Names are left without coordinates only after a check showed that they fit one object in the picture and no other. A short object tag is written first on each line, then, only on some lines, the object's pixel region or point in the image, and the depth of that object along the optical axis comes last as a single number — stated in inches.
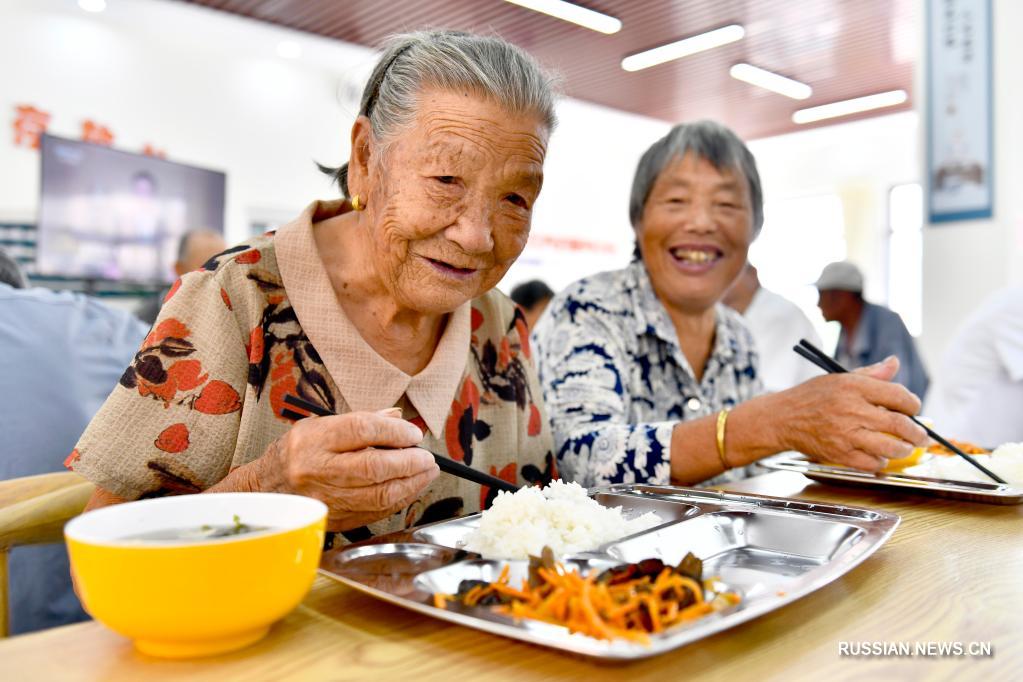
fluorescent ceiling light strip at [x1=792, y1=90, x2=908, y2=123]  363.6
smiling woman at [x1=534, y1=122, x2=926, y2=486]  65.9
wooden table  26.4
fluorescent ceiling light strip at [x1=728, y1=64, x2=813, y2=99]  326.3
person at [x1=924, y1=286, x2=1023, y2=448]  115.0
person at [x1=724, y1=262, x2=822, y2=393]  156.7
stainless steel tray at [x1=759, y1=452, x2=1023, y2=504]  54.4
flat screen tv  240.2
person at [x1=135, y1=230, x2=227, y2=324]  211.8
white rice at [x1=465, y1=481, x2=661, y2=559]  36.3
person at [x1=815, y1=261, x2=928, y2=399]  226.8
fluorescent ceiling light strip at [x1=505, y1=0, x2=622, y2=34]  258.7
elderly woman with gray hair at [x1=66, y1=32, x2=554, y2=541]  44.9
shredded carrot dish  27.3
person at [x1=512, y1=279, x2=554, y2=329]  200.5
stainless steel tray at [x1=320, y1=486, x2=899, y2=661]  27.0
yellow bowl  24.7
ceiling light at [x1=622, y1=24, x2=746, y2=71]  287.6
